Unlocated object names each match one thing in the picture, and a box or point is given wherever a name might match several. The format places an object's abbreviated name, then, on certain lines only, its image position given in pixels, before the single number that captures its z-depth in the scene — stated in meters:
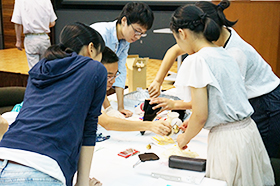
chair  3.95
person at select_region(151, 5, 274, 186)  2.45
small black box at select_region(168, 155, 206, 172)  2.54
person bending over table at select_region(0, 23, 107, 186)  2.12
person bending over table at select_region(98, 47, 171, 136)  2.90
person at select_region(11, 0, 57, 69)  6.07
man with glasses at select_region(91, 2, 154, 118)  3.23
